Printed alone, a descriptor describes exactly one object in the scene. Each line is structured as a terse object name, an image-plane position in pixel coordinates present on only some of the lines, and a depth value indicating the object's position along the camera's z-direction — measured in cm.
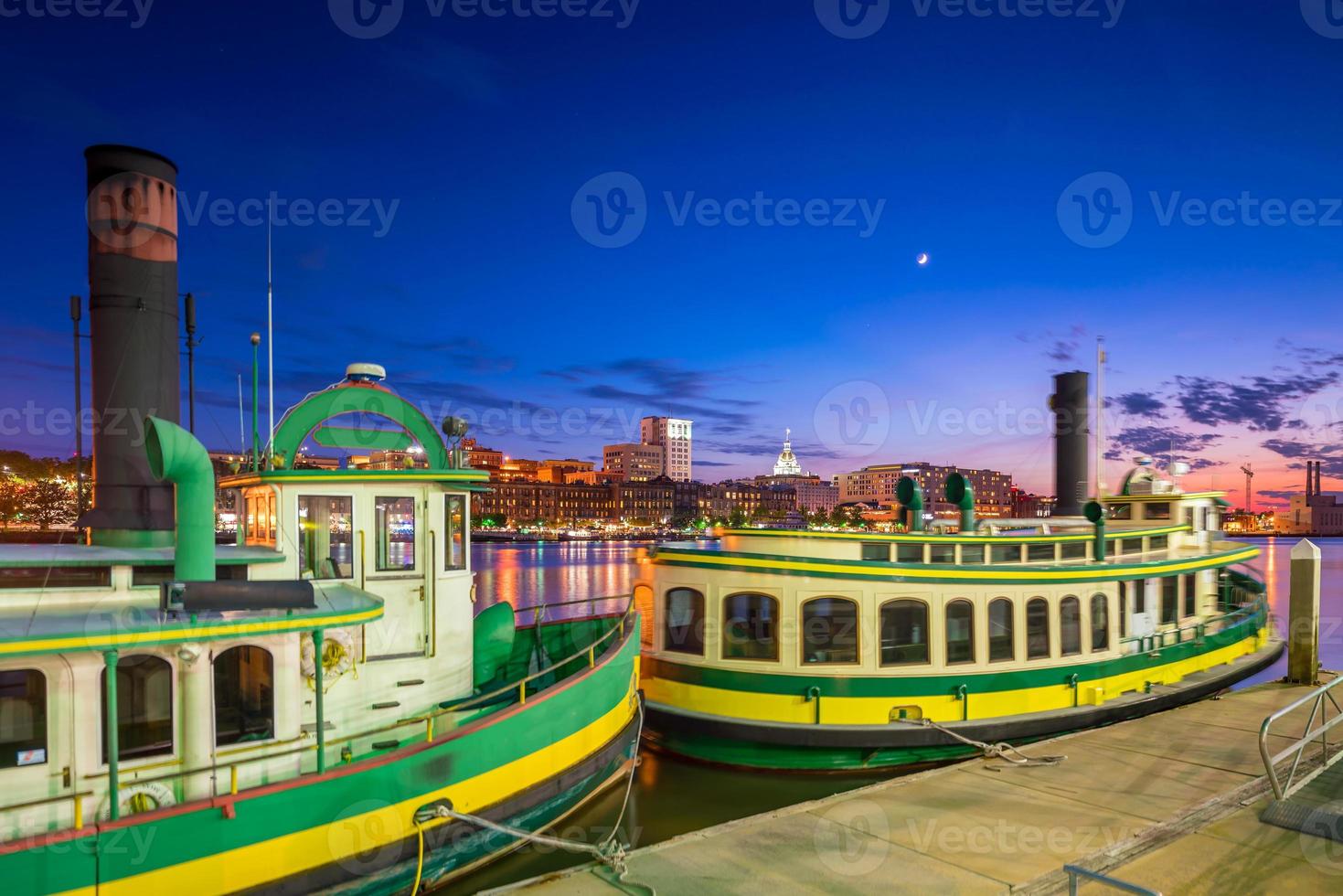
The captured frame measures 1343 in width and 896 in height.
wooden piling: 1549
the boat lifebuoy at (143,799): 654
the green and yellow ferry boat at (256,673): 630
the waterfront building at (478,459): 17778
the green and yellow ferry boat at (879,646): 1223
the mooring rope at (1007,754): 1047
